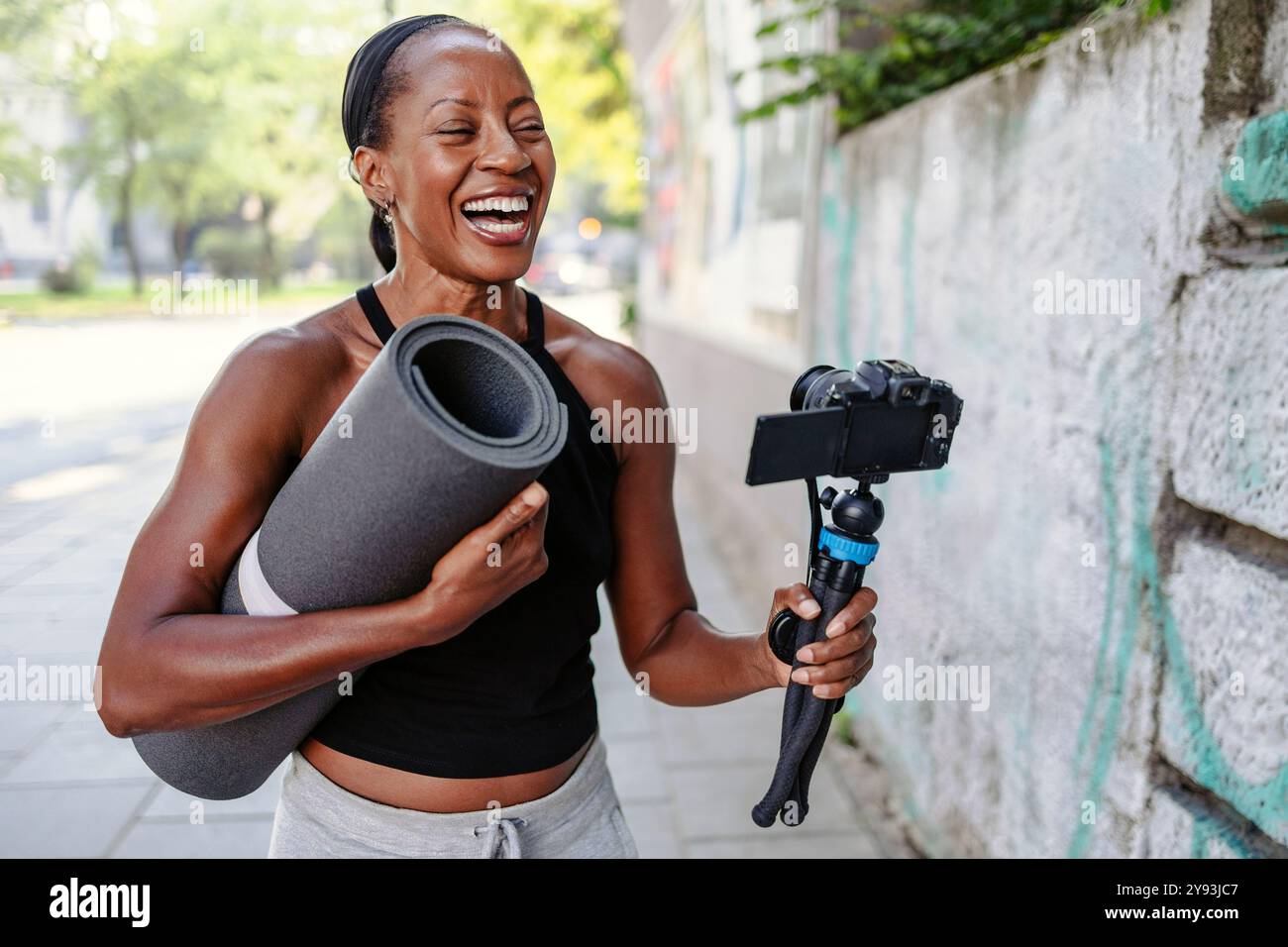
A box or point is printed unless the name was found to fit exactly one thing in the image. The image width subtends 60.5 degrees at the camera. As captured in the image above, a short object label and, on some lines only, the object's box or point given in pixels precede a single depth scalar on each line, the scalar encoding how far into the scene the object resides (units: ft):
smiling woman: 4.12
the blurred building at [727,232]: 15.52
